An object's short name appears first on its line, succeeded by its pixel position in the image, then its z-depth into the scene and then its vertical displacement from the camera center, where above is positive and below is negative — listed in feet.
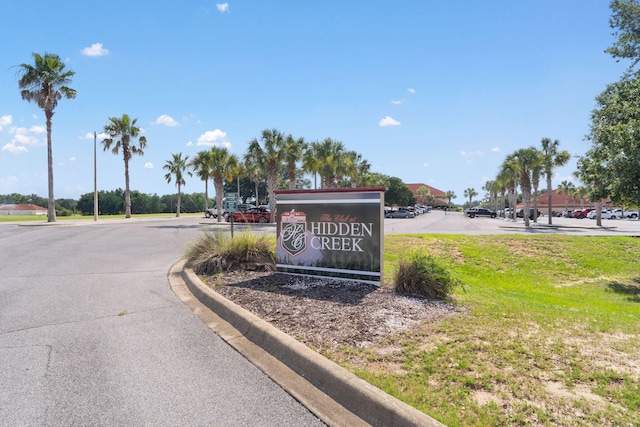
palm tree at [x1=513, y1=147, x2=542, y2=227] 128.44 +11.98
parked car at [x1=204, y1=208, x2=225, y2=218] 155.51 -3.14
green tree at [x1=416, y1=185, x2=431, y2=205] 441.68 +12.02
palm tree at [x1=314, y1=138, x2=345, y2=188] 139.64 +15.86
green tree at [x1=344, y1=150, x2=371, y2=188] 163.63 +18.03
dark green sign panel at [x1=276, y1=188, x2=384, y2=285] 24.52 -1.82
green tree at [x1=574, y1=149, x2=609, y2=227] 49.04 +4.03
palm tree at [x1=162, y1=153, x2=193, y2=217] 192.84 +17.48
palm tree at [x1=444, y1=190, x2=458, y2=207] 516.16 +10.79
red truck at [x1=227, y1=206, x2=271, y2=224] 109.05 -3.06
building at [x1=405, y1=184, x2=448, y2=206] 477.36 +11.38
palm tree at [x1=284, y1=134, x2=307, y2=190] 115.44 +14.84
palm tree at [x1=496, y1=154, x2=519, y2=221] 133.98 +11.51
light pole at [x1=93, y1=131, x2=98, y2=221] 127.00 +9.95
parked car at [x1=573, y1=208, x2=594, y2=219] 224.78 -5.73
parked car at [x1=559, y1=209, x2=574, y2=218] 245.14 -6.61
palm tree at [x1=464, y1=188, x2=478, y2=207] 553.85 +14.77
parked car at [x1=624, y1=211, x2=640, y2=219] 207.92 -5.50
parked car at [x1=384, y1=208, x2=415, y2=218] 195.62 -4.60
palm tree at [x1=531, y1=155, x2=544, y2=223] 128.67 +9.80
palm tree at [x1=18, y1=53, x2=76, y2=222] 109.09 +32.39
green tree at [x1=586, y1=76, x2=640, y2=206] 40.70 +6.25
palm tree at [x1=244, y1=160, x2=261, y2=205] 117.95 +11.27
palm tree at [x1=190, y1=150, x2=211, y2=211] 131.75 +13.16
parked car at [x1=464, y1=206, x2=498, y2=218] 218.63 -4.44
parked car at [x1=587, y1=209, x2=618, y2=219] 208.68 -5.72
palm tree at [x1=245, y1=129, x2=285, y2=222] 113.91 +14.32
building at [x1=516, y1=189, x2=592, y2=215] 348.38 +0.71
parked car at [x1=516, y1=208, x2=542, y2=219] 205.77 -5.41
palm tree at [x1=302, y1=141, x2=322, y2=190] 135.33 +14.63
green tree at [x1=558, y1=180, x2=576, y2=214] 338.60 +13.40
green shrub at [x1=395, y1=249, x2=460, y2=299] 22.30 -4.11
